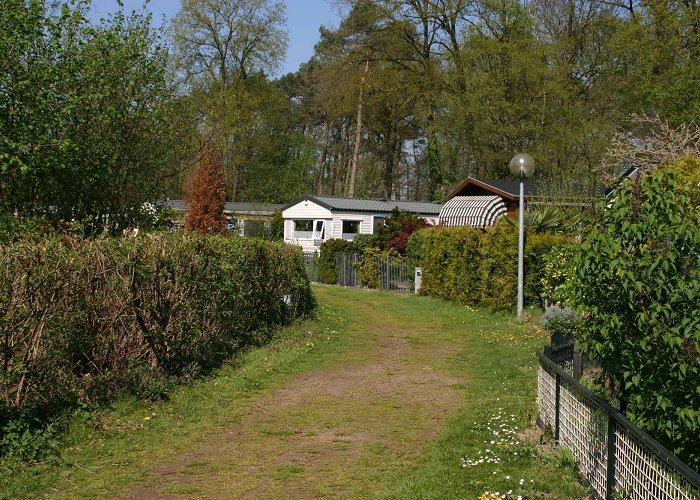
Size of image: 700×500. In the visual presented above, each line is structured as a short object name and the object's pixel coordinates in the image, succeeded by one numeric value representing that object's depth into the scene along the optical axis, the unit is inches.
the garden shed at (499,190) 1179.3
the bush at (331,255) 1240.8
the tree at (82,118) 502.9
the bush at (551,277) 628.7
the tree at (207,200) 1529.3
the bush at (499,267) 753.0
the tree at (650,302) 190.2
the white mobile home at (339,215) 1680.6
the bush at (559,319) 567.2
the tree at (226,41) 2025.1
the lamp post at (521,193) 695.1
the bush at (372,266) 1122.7
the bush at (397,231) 1209.4
